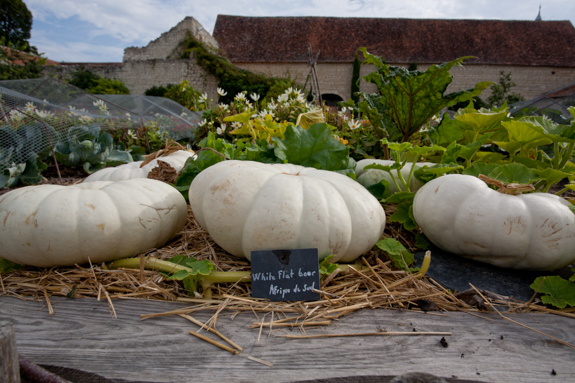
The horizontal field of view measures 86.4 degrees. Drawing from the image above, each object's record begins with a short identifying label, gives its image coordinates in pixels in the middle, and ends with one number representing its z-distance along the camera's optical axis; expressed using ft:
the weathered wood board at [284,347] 2.14
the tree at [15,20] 61.52
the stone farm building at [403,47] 52.75
